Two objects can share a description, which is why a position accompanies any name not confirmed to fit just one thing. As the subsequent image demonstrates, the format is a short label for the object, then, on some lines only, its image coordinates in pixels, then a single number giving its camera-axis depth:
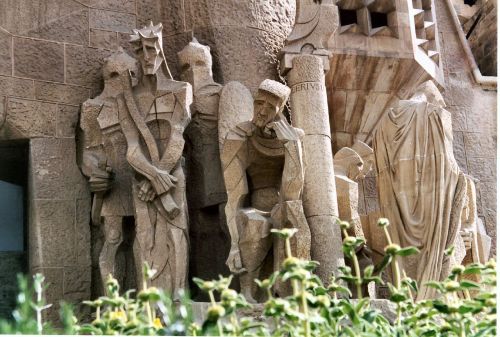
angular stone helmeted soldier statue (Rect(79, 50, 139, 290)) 17.13
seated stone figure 15.77
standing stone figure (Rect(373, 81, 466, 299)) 16.24
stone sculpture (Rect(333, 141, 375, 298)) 16.74
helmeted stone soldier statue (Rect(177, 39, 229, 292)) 17.66
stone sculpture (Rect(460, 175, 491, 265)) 17.44
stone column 16.29
